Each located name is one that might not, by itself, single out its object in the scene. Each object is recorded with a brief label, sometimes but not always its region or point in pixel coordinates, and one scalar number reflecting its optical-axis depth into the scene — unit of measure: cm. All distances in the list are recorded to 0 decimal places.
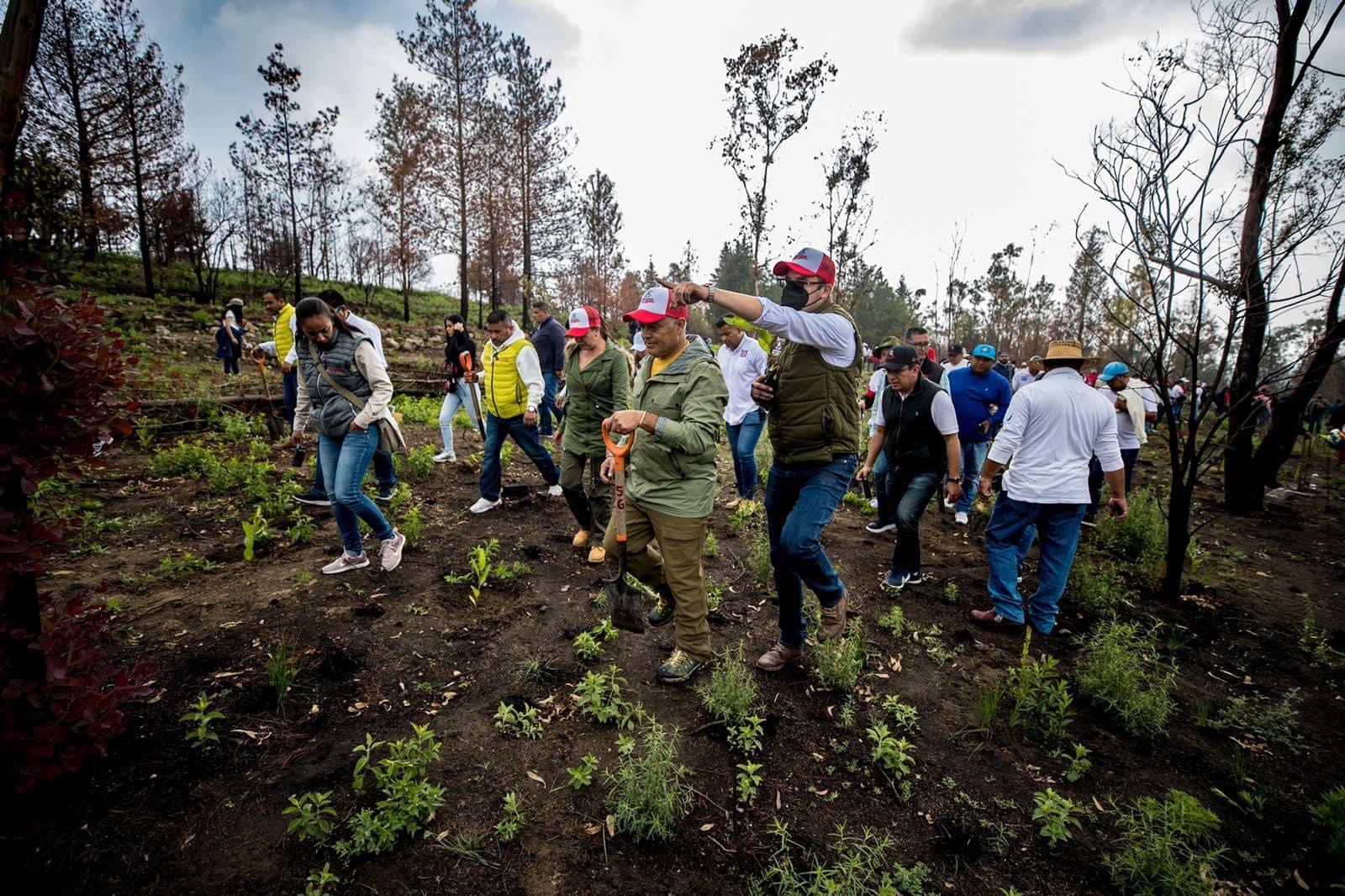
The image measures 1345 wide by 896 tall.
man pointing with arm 305
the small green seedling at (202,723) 279
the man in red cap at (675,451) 304
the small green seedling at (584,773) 270
